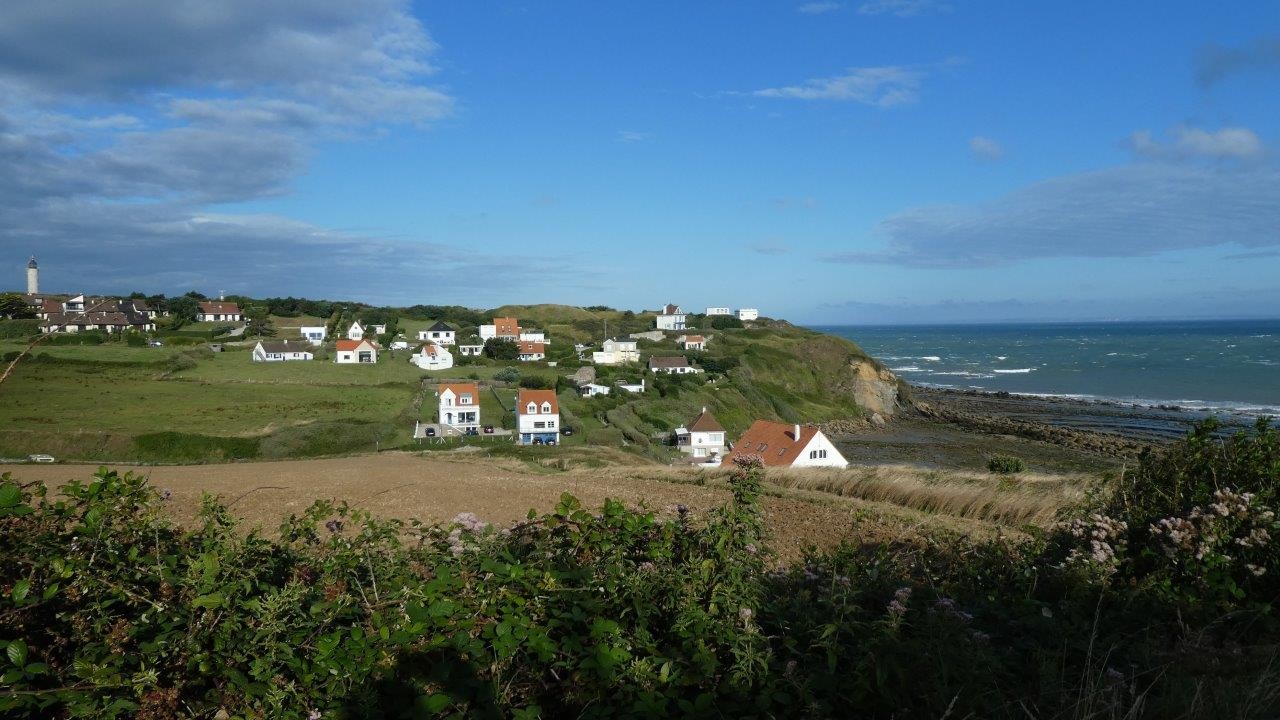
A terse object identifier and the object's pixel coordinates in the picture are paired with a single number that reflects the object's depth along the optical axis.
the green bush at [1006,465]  35.59
